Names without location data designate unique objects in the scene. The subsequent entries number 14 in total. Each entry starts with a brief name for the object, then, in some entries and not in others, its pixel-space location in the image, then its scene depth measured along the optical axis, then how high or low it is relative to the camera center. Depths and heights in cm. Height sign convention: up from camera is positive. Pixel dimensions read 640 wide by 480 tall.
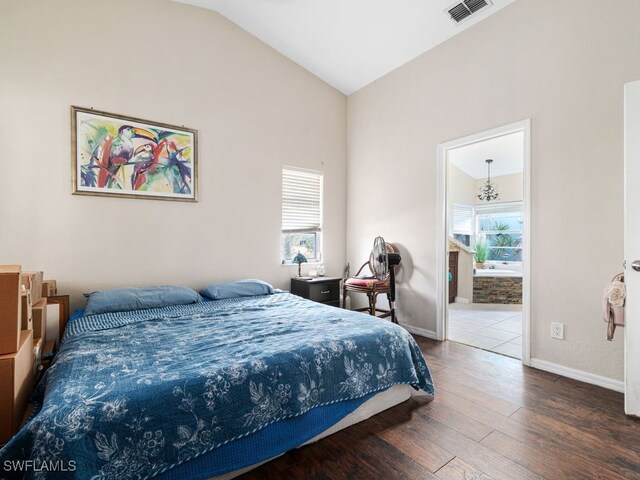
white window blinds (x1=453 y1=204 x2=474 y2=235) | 698 +40
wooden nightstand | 397 -63
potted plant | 691 -35
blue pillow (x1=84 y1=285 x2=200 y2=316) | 257 -50
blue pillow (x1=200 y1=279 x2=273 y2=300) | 318 -51
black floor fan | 376 -30
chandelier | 680 +99
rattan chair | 376 -58
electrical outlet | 270 -77
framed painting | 295 +78
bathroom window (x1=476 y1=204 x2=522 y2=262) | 700 +17
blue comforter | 119 -65
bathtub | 589 -65
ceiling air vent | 298 +213
